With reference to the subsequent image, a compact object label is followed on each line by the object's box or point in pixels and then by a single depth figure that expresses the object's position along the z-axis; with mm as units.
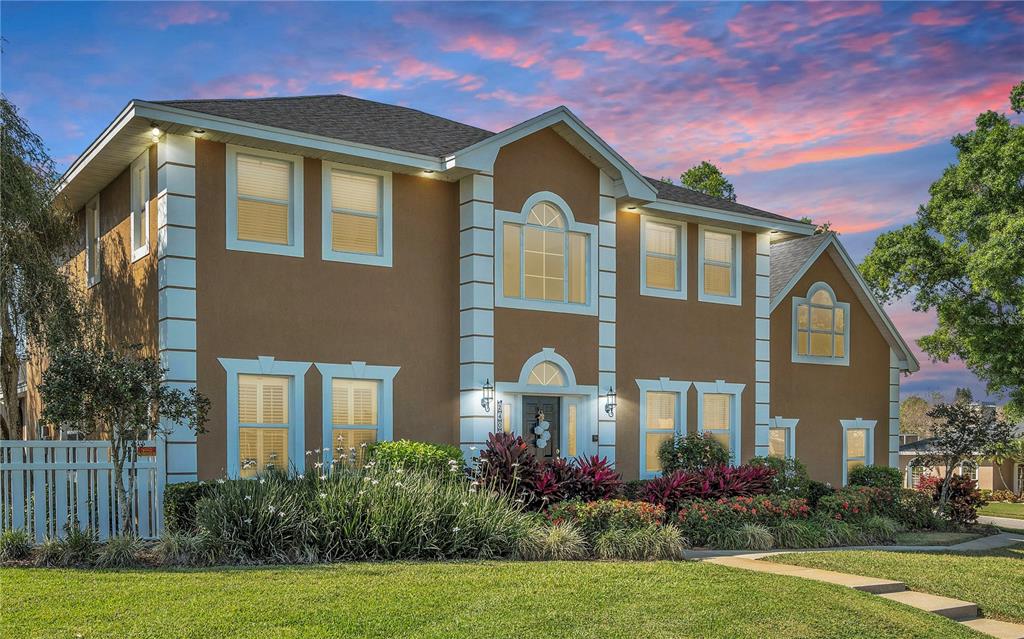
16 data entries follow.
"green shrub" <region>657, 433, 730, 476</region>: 19906
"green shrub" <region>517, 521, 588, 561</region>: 12797
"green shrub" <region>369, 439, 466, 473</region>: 15210
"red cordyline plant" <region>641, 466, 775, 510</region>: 16891
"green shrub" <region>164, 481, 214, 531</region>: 13328
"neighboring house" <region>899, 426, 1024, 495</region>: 37906
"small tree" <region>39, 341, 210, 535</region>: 12617
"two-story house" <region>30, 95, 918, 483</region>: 15109
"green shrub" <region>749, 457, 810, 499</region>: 19938
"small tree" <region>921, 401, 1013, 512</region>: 22406
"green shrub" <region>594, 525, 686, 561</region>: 13195
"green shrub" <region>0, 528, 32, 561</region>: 11578
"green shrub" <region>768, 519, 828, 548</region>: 15930
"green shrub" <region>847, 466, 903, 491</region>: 23297
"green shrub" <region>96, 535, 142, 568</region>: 11320
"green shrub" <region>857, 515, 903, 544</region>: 17344
